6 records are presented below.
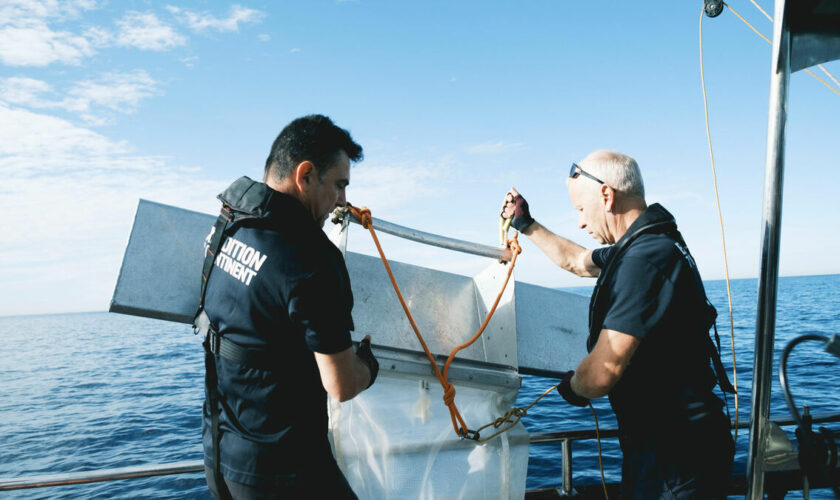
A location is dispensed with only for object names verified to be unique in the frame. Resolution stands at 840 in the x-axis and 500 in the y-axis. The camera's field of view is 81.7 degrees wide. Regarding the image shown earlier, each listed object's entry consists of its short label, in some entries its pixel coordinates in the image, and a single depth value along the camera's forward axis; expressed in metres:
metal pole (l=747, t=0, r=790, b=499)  2.09
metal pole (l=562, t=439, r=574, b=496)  3.23
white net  2.32
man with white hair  1.96
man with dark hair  1.65
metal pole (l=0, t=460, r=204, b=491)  2.56
